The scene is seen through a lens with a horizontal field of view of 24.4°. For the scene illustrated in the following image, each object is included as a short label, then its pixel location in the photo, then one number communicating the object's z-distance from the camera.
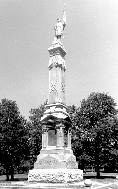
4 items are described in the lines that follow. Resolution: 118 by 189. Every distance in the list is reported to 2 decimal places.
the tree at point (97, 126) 35.91
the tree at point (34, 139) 38.96
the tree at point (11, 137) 33.77
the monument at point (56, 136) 21.41
